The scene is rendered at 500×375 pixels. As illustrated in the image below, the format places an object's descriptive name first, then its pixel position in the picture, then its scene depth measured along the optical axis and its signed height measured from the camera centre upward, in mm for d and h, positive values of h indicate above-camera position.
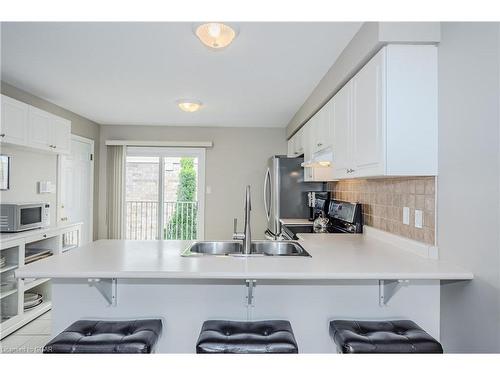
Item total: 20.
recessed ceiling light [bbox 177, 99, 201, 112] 3473 +932
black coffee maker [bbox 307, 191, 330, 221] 3668 -143
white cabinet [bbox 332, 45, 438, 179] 1681 +430
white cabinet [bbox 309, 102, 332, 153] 2680 +564
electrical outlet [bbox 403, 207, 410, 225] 2043 -156
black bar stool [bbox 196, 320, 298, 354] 1357 -674
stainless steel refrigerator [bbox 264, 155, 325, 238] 4145 +4
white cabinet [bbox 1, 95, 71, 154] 2777 +594
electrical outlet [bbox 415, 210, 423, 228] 1903 -165
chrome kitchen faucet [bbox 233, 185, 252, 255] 2041 -298
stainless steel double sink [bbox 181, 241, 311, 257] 2230 -407
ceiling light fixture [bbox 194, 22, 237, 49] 1806 +904
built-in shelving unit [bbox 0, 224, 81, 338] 2809 -890
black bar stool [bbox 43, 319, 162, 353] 1376 -686
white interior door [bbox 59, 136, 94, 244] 4191 +30
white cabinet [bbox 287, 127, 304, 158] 3846 +614
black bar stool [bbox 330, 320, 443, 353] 1362 -668
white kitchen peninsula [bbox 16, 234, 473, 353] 1745 -620
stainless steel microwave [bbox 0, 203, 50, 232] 2926 -279
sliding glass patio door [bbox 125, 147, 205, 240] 5102 -61
